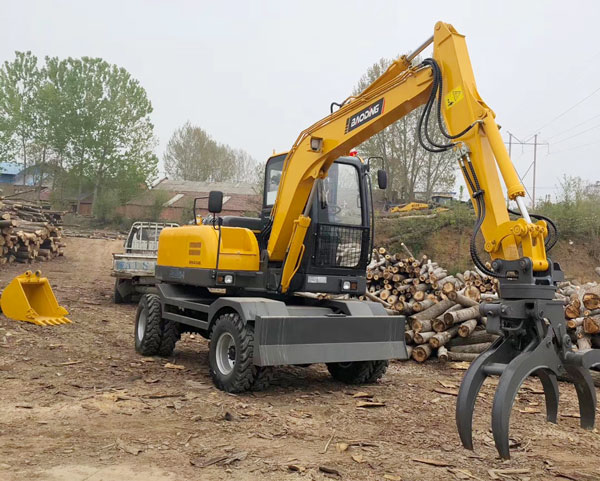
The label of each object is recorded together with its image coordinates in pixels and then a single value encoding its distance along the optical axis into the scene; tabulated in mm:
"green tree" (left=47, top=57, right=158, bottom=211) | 42688
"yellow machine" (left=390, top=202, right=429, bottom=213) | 22750
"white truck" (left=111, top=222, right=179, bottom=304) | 13578
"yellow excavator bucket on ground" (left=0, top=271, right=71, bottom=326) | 10305
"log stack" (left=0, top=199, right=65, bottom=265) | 18997
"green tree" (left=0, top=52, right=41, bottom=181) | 42656
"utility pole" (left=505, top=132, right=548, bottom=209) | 18906
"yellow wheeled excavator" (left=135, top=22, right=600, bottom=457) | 4375
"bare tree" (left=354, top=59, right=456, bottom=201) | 28656
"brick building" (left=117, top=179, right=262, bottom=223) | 42125
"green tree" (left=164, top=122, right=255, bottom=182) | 57250
